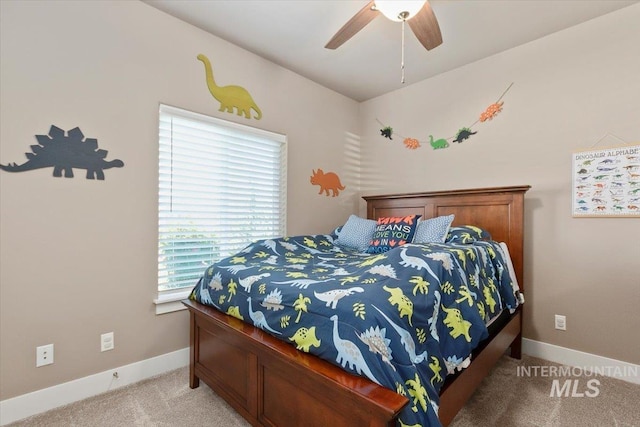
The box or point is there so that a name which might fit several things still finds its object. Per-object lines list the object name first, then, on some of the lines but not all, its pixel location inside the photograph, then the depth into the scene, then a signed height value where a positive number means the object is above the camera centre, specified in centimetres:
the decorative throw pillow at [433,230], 239 -15
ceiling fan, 169 +114
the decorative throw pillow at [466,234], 230 -18
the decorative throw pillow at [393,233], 253 -19
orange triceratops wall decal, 342 +35
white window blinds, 233 +16
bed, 103 -62
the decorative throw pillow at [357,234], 278 -21
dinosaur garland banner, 280 +80
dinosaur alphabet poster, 216 +21
